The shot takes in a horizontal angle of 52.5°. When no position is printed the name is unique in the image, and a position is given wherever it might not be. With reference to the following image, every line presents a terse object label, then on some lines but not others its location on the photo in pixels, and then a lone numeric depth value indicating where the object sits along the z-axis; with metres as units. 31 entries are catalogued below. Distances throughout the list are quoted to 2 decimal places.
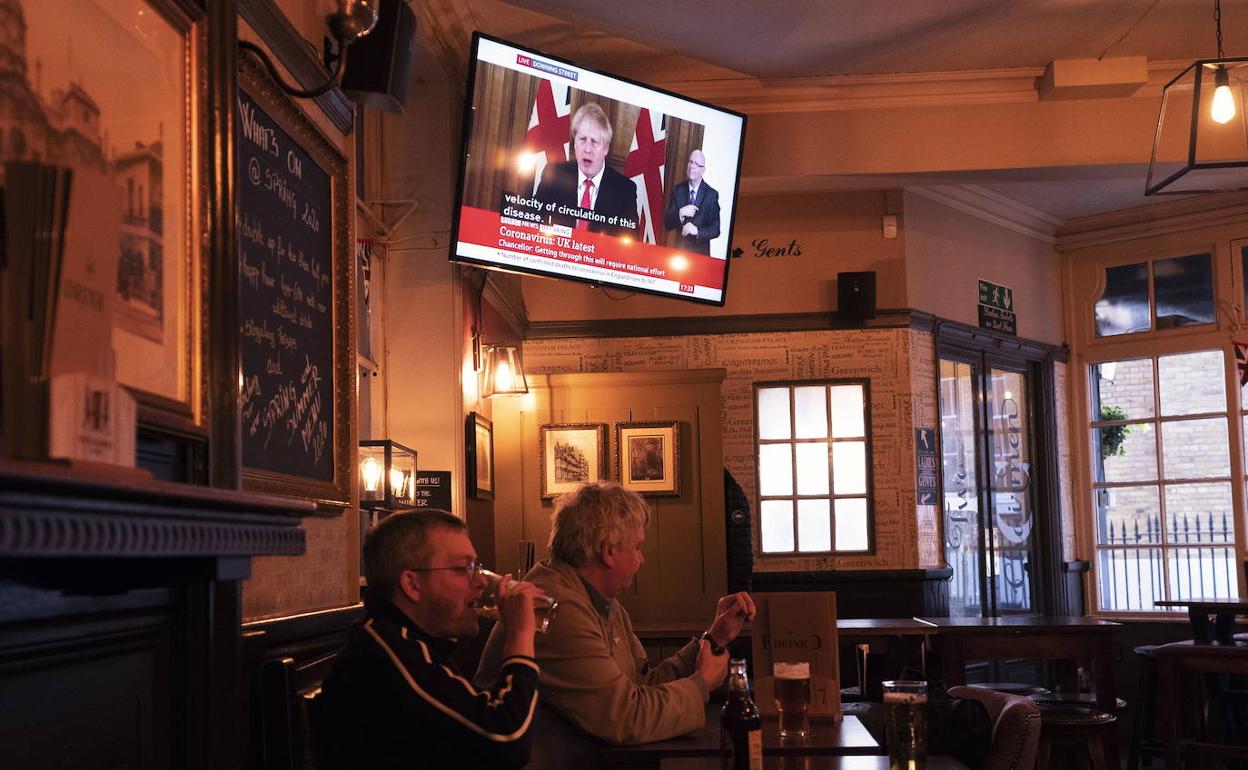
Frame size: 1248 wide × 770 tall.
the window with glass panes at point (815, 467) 8.19
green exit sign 9.05
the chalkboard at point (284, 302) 2.45
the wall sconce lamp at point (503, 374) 6.27
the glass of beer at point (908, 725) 2.44
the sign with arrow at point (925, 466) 8.21
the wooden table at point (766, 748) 2.73
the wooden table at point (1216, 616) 6.28
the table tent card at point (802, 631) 3.25
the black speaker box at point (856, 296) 8.14
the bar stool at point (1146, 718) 7.04
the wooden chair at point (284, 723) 2.36
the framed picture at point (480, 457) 5.84
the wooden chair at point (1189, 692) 5.79
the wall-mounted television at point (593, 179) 4.93
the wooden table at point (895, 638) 5.43
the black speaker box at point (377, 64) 3.21
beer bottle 2.37
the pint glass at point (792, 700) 2.91
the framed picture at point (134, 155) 1.30
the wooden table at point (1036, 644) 5.27
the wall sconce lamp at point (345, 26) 2.39
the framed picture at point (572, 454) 7.33
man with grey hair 2.84
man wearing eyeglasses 2.22
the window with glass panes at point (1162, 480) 9.02
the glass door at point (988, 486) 8.62
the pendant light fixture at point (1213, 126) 4.76
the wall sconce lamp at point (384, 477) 4.03
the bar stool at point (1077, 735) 4.37
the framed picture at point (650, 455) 7.28
